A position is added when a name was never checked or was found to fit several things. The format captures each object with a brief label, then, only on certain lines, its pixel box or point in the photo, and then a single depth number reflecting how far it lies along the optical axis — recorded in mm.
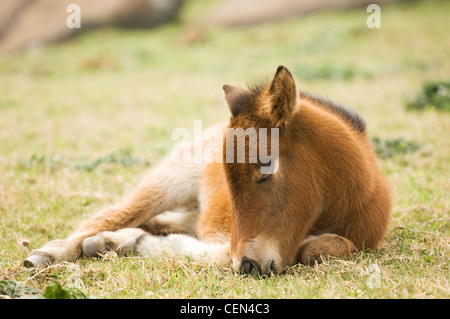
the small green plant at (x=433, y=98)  9275
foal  3289
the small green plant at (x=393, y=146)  7071
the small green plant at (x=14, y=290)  3016
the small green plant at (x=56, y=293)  2832
